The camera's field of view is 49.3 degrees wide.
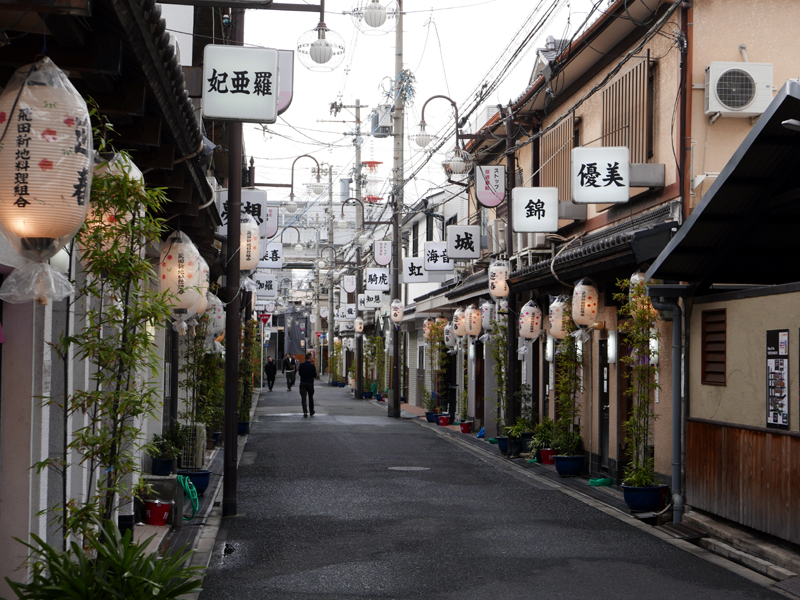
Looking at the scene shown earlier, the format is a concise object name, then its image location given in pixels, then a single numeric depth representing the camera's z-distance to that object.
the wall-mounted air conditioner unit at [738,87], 13.62
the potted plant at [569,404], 18.25
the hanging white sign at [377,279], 38.41
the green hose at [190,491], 12.80
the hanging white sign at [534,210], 17.95
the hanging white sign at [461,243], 25.19
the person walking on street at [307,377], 32.31
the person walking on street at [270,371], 56.56
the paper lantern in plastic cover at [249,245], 15.54
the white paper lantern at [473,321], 25.69
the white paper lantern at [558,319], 18.36
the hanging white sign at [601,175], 14.80
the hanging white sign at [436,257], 29.50
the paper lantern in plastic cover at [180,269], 11.29
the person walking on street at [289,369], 57.99
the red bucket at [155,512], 11.64
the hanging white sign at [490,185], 21.50
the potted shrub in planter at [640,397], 13.26
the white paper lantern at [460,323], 26.92
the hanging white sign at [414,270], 33.06
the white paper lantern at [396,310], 34.44
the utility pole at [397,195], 31.88
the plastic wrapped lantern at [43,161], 4.91
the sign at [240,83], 11.77
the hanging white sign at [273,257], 28.85
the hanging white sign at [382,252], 35.59
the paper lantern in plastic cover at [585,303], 16.67
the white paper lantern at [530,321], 20.89
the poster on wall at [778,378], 10.16
